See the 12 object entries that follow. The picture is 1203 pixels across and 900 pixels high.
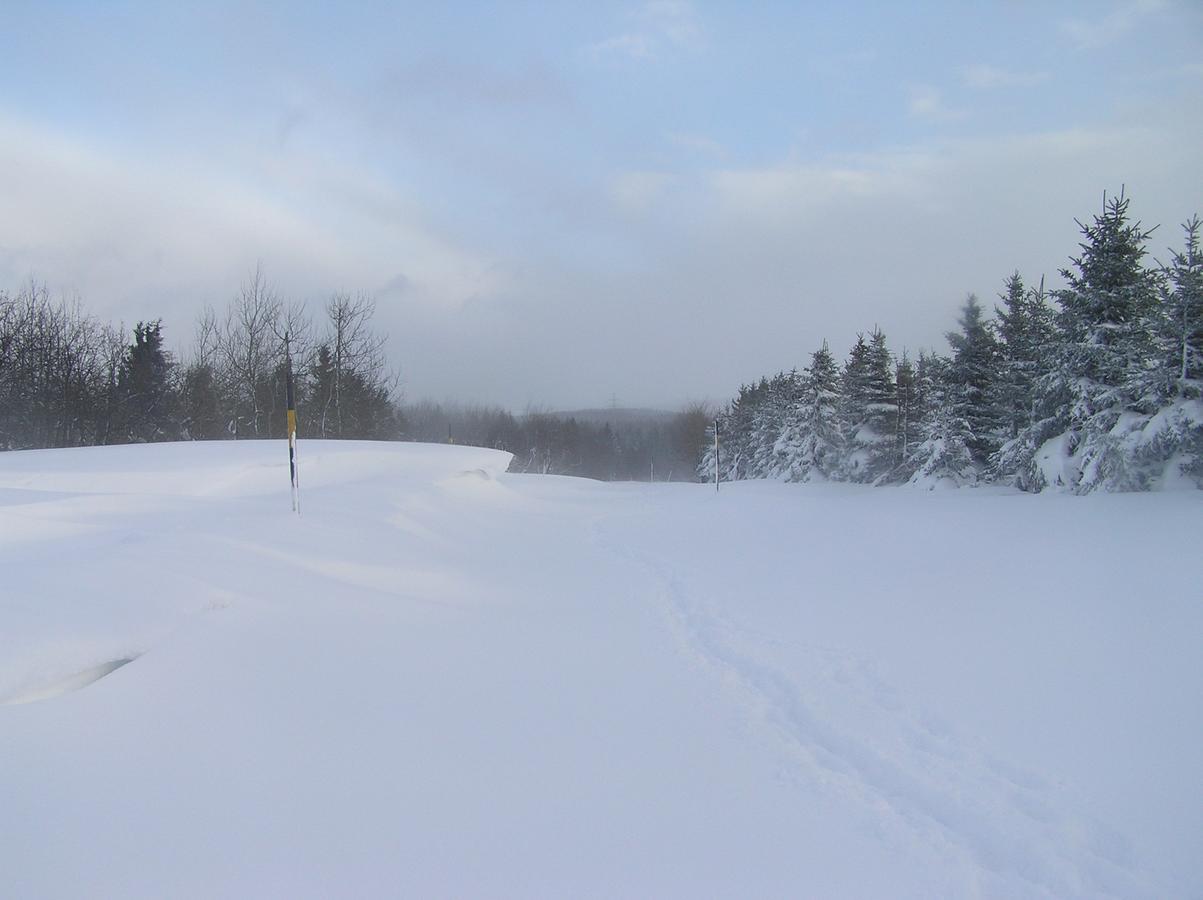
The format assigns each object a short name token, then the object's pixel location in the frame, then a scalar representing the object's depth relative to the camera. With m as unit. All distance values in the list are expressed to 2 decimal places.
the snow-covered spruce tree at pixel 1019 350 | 17.17
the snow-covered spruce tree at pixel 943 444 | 20.83
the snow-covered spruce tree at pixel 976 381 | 21.16
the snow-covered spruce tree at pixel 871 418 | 27.66
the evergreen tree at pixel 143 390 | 26.41
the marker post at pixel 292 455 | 7.05
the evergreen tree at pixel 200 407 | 28.80
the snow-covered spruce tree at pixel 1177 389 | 8.40
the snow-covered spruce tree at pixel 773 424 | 33.78
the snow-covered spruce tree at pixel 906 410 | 26.19
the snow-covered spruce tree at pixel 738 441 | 45.81
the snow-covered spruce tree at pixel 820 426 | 29.50
